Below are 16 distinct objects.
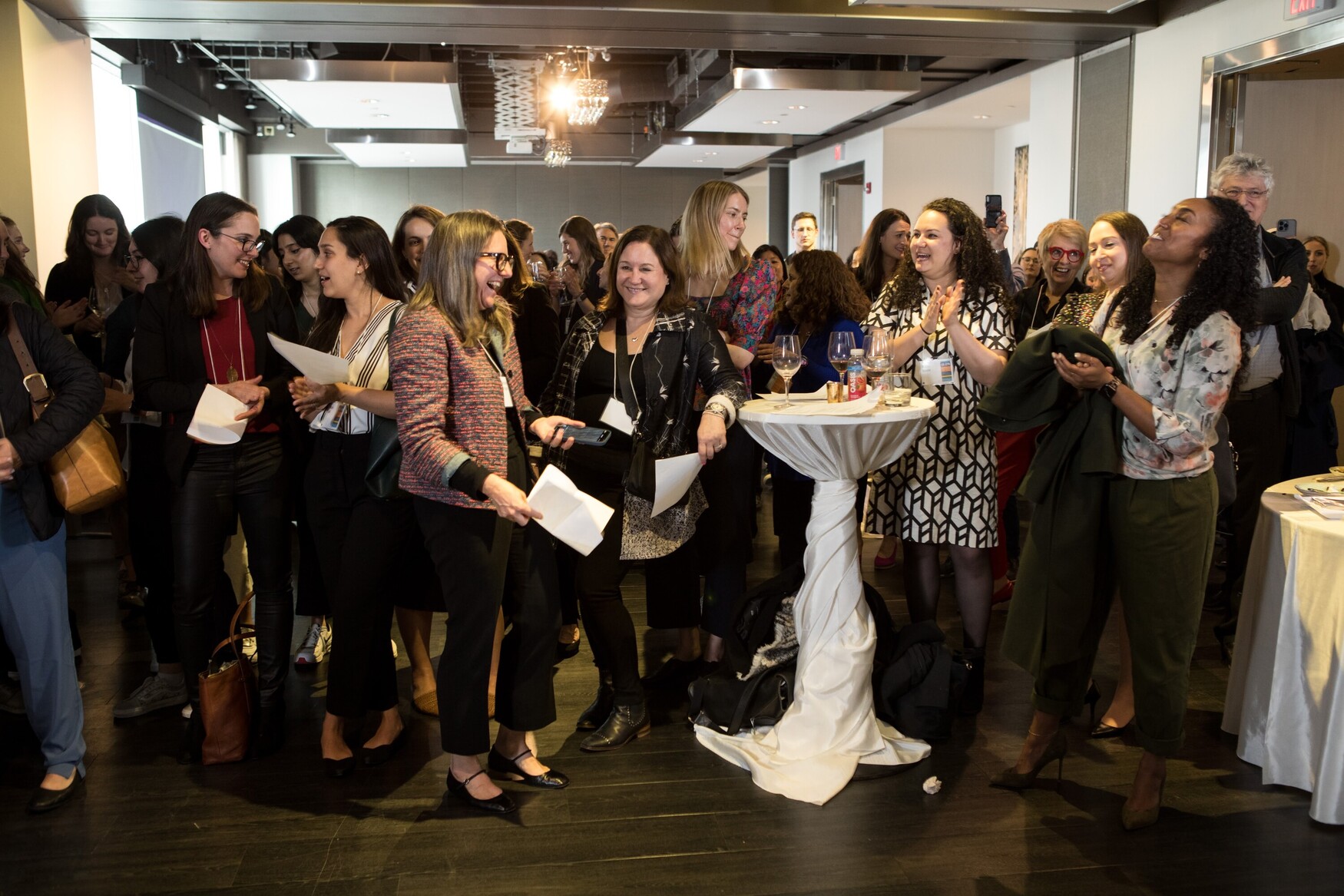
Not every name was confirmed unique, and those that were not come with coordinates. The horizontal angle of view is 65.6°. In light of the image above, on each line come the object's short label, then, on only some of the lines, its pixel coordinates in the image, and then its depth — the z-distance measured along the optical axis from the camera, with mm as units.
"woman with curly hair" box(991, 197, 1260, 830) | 2463
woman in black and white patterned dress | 3252
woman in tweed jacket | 2455
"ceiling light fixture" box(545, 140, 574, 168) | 11383
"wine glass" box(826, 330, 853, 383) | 2965
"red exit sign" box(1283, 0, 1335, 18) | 5105
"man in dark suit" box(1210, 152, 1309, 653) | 3740
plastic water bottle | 3008
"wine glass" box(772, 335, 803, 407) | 3023
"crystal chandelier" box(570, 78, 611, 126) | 8891
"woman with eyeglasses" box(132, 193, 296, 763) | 2996
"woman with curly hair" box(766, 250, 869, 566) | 4039
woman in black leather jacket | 3029
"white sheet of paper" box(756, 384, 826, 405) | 3141
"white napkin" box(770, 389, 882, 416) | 2756
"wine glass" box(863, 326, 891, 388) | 2924
